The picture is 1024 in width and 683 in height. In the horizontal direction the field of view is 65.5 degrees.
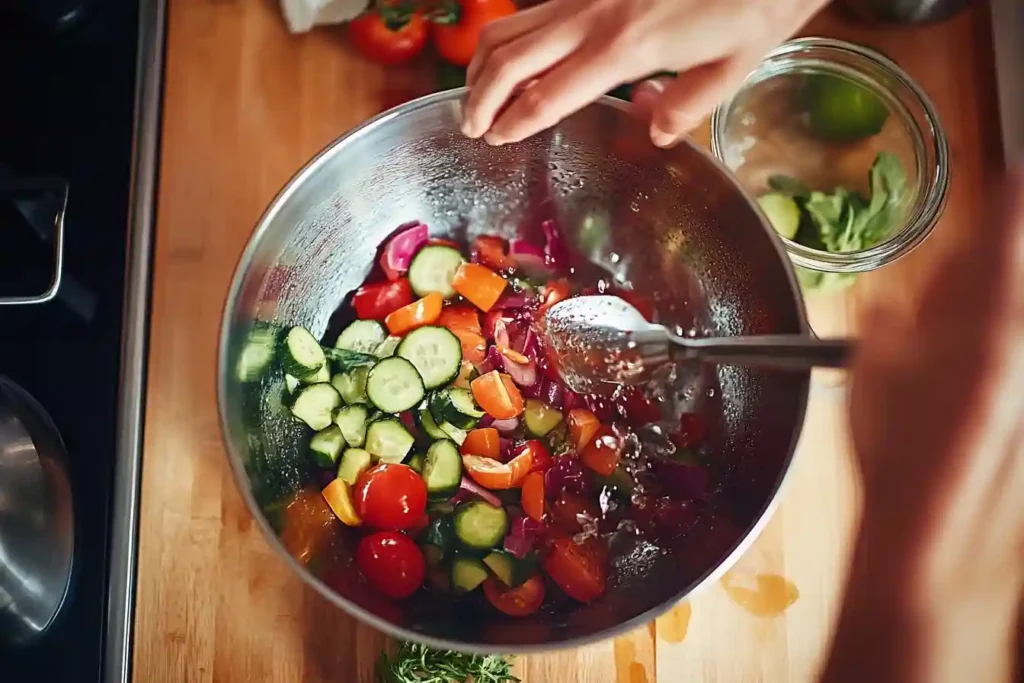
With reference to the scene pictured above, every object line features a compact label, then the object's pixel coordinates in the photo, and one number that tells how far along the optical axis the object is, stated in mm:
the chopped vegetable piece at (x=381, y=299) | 1035
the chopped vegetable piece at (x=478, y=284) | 1050
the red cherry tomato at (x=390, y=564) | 896
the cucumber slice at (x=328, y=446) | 952
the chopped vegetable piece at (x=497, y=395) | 1007
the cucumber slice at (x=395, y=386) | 983
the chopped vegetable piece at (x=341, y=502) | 924
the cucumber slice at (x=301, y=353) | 940
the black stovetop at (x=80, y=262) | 867
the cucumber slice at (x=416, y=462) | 987
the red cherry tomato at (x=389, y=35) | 1020
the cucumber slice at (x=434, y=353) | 1001
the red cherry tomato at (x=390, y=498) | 936
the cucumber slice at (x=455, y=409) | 997
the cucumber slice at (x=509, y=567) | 915
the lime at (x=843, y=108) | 1065
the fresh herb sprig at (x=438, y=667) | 875
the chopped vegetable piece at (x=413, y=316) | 1021
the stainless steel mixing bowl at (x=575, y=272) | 811
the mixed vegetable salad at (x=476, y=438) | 929
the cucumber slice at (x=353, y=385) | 1005
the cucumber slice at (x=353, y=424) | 969
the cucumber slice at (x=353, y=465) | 948
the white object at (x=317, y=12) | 1036
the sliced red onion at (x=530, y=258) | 1082
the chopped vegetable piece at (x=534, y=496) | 985
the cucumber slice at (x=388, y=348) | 1021
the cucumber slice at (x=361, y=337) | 1019
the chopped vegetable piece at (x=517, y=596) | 895
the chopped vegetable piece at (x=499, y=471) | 984
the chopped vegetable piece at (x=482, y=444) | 1012
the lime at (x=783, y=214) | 1039
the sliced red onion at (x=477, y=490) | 989
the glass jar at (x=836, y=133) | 989
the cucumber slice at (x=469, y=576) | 921
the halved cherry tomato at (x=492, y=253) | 1071
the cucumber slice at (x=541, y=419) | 1024
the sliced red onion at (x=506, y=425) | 1030
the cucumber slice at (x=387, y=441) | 969
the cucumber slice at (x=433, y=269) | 1040
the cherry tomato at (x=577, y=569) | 901
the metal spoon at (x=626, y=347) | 708
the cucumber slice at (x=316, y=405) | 945
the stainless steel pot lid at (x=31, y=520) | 849
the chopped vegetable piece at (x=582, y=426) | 1008
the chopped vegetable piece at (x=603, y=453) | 998
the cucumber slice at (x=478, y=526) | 948
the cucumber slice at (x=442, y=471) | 968
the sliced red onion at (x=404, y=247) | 1035
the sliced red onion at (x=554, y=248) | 1074
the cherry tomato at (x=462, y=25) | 1020
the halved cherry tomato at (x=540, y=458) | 999
